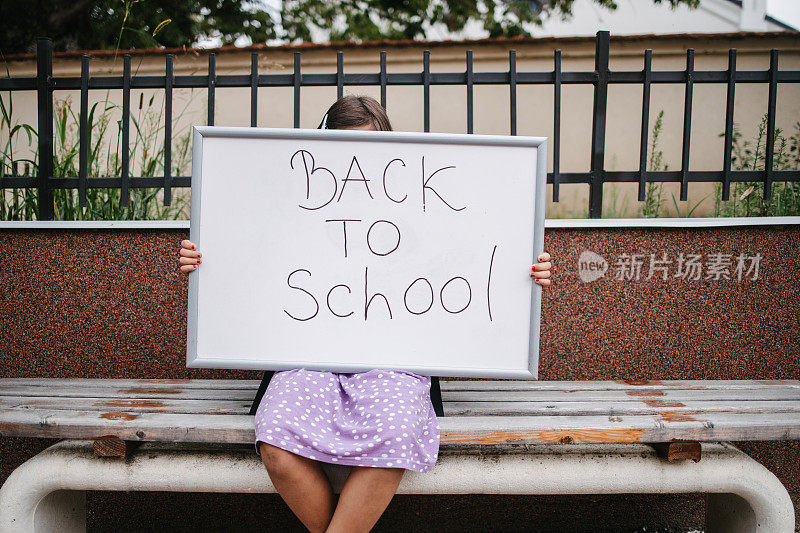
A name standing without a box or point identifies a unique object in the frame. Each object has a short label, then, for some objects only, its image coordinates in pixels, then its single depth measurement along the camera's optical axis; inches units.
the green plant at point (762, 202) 117.6
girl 61.9
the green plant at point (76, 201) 104.0
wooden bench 65.5
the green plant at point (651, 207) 139.4
